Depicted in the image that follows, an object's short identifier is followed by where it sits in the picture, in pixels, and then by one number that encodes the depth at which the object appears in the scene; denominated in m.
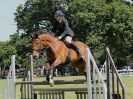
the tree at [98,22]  55.91
